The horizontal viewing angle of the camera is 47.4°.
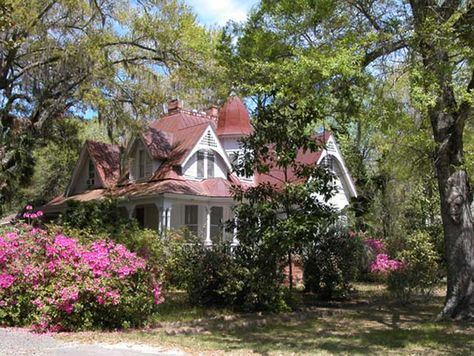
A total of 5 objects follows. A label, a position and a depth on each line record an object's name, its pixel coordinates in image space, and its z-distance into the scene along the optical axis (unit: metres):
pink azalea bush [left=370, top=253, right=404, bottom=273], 19.83
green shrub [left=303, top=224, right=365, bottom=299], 15.68
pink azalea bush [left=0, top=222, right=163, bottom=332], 10.10
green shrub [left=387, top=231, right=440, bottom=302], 15.09
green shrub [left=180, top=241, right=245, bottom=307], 13.46
